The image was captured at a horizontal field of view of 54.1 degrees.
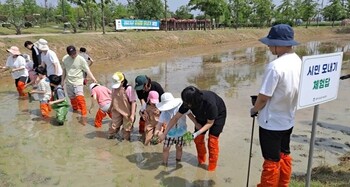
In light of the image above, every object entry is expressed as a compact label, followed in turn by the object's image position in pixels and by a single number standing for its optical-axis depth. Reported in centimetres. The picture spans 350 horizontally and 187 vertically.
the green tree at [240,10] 4912
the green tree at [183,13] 5413
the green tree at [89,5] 2819
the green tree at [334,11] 5978
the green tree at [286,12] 5756
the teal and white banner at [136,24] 2824
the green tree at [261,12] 5149
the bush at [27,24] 3091
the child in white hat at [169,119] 498
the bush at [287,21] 5663
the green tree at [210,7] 3859
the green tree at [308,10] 5550
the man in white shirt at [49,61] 802
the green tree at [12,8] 3341
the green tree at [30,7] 4425
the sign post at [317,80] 289
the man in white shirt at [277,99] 327
